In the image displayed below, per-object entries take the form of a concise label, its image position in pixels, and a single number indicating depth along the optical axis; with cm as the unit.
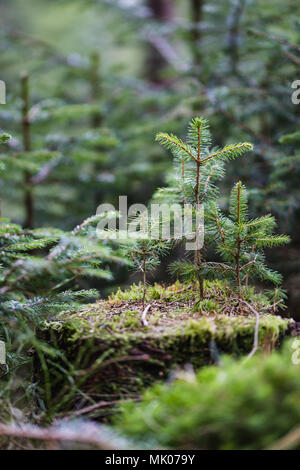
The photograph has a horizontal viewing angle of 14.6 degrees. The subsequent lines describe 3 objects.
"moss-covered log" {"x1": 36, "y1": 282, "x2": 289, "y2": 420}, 171
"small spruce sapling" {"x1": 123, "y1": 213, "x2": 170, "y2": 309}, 181
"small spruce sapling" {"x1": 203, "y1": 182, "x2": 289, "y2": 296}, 179
